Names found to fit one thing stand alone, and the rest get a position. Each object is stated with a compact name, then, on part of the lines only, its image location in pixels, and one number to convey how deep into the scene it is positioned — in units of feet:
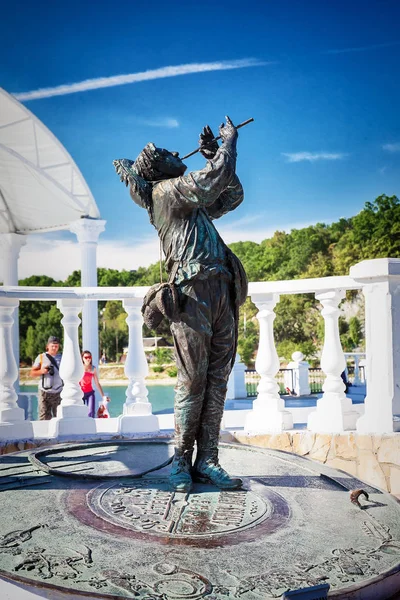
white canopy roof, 39.93
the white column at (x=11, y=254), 42.22
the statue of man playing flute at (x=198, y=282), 9.50
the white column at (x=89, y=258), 39.83
